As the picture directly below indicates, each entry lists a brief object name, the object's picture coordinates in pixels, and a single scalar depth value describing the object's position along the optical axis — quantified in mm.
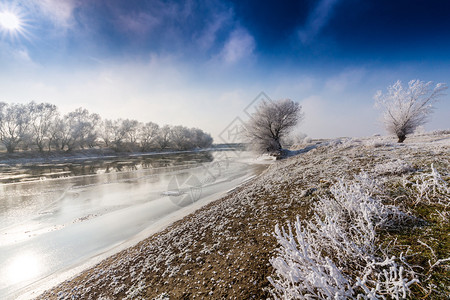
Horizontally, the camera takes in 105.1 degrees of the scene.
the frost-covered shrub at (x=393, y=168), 5469
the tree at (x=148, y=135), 76438
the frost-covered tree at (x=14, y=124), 47241
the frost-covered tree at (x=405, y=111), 16922
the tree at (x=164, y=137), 79644
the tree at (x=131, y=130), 72312
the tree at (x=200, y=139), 90738
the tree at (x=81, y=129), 57525
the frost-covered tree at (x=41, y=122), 51688
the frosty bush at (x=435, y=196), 2902
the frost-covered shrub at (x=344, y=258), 1653
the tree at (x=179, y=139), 82188
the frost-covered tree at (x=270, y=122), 29406
